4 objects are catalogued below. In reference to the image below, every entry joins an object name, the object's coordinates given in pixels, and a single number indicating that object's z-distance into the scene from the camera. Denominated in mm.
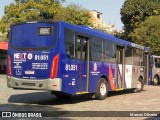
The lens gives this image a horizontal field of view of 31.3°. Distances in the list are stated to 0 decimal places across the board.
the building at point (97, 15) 67708
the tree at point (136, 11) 33105
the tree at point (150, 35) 25408
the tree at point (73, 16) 32848
